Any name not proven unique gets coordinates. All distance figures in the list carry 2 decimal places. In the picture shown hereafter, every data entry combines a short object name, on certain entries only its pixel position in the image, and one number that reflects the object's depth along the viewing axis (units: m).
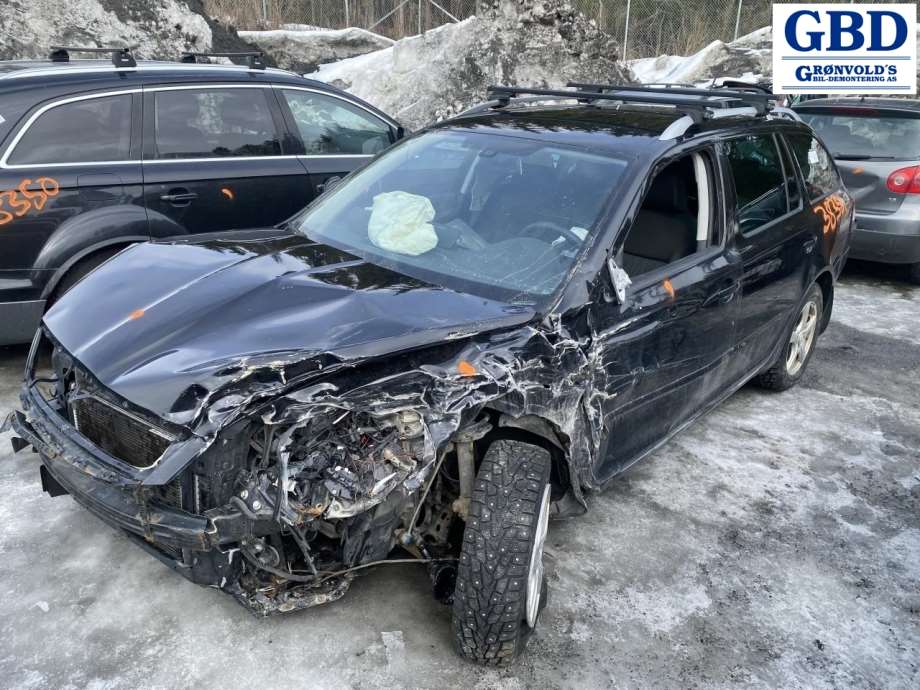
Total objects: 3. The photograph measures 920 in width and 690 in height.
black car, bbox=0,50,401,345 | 4.48
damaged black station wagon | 2.46
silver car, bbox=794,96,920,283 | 7.12
